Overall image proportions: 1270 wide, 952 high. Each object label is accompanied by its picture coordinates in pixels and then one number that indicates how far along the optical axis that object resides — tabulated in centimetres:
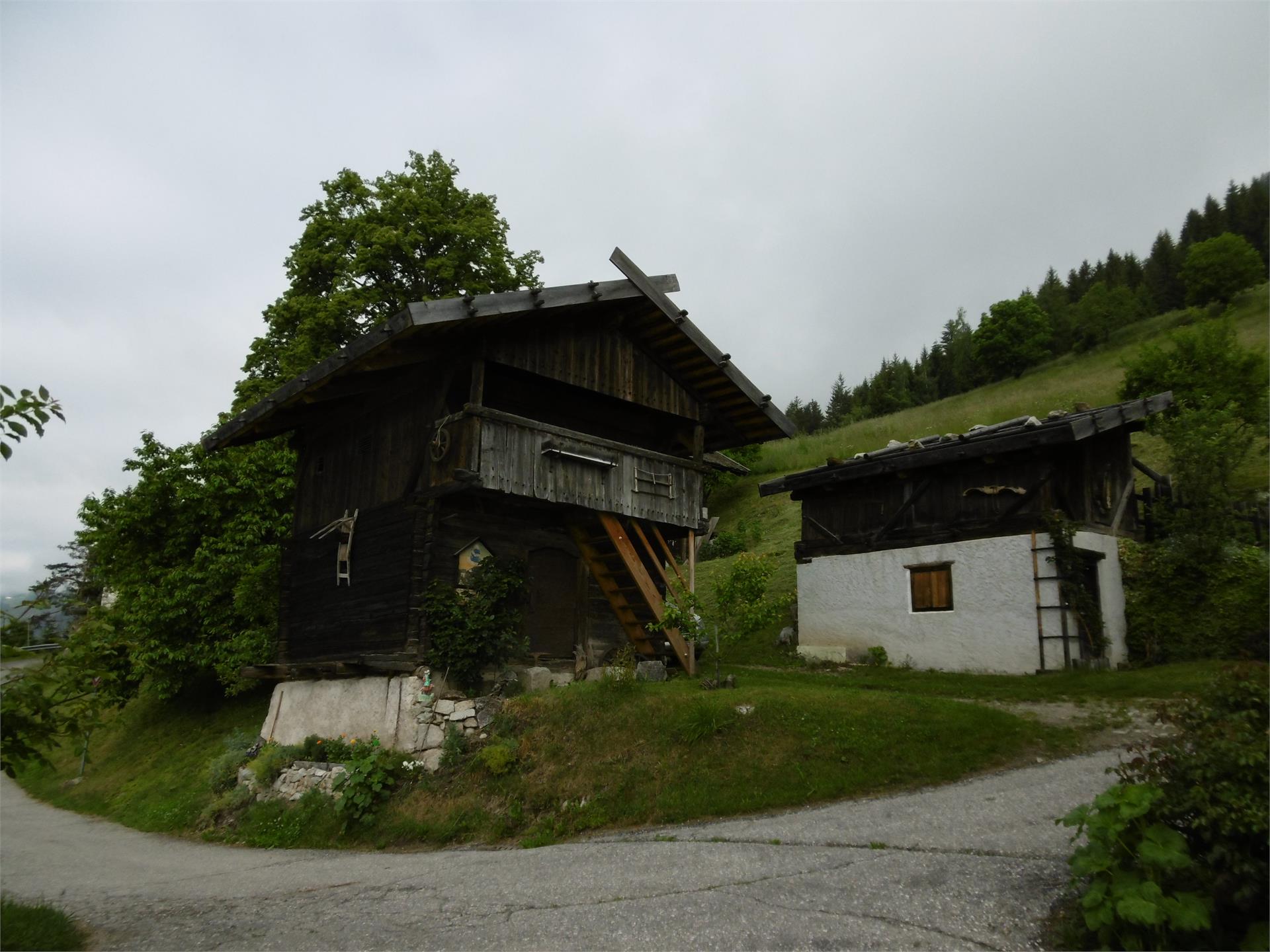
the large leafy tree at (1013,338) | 7688
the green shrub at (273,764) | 1647
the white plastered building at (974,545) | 1903
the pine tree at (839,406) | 8881
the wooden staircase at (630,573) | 1703
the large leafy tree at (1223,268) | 6662
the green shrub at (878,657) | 2134
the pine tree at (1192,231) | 8381
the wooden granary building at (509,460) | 1552
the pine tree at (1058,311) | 7825
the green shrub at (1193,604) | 1817
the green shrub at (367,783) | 1408
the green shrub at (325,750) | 1593
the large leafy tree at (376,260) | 2691
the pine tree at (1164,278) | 7781
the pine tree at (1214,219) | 8200
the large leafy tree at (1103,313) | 7319
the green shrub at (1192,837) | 523
